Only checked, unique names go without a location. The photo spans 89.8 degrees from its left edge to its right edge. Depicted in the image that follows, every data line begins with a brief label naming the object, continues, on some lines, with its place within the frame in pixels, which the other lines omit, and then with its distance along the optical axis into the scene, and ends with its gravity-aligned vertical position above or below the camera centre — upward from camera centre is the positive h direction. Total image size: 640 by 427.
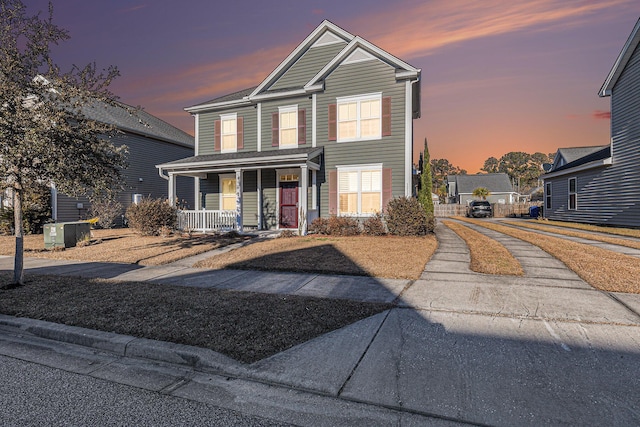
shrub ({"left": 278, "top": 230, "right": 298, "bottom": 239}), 12.66 -0.88
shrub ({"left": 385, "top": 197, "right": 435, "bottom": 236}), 12.19 -0.24
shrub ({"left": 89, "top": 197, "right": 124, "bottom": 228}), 17.53 +0.06
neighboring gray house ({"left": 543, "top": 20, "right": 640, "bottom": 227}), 14.64 +2.33
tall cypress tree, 14.53 +1.24
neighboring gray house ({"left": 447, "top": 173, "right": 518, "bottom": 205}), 50.06 +3.91
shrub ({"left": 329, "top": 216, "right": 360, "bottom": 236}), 12.92 -0.61
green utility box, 11.34 -0.77
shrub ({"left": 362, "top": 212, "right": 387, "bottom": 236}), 12.61 -0.59
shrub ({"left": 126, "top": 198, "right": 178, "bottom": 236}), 13.39 -0.12
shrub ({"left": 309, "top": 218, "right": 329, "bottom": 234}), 13.15 -0.57
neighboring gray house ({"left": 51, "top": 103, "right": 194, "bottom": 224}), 17.84 +3.80
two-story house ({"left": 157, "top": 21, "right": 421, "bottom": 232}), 13.53 +3.29
